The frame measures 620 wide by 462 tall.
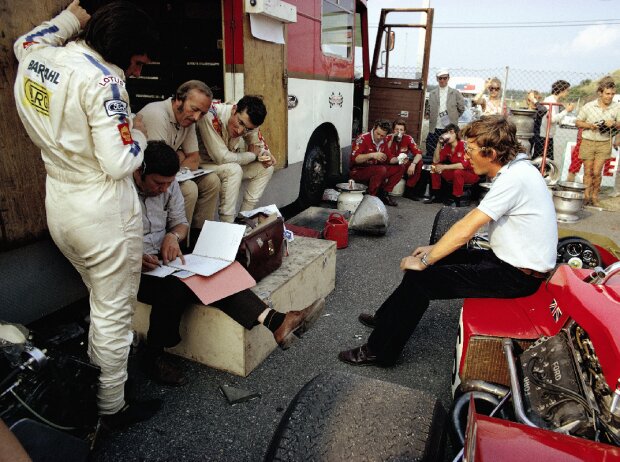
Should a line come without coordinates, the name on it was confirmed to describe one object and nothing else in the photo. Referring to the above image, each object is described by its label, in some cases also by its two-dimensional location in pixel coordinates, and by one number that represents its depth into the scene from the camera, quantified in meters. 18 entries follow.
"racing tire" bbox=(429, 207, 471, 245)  3.70
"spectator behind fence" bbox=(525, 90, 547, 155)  7.60
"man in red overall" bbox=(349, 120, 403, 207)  6.31
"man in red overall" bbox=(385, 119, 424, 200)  6.50
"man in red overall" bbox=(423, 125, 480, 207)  6.47
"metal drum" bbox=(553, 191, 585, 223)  5.87
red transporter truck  3.96
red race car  1.10
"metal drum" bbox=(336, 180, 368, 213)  5.75
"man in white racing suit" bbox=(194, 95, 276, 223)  3.67
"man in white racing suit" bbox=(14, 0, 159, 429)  1.81
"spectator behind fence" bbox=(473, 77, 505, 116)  8.84
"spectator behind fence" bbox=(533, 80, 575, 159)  7.39
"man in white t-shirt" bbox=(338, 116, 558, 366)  2.30
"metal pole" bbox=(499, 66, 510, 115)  11.73
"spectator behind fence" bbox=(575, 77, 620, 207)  6.27
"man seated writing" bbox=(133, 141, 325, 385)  2.35
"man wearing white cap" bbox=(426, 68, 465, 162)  8.05
